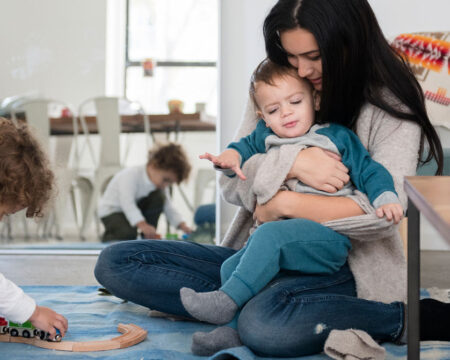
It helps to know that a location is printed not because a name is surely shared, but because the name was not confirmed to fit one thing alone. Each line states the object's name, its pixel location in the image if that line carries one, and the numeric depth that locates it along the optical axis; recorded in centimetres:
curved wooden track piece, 195
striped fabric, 285
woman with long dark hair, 188
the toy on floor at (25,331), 198
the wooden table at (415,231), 150
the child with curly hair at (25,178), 196
